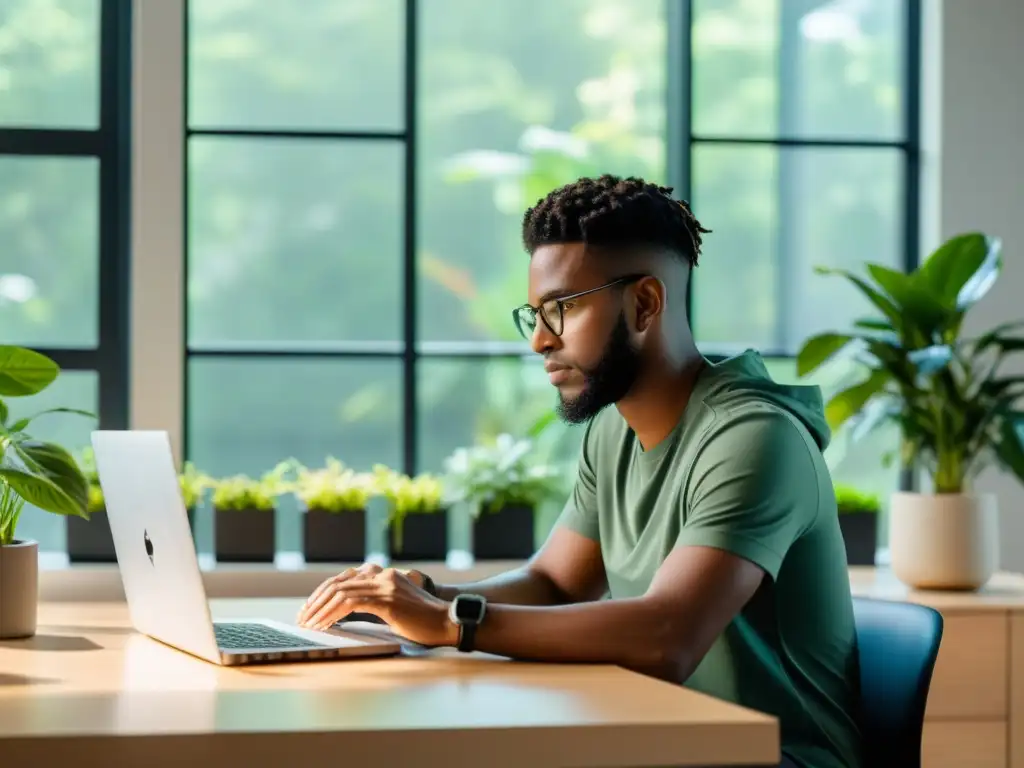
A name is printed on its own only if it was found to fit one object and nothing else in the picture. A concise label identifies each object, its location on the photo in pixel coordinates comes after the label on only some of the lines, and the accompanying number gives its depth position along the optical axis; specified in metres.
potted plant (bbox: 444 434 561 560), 3.99
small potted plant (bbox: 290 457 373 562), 3.92
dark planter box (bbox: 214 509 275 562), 3.89
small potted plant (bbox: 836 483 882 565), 4.07
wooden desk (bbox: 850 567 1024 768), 3.37
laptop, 1.78
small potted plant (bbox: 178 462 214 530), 3.83
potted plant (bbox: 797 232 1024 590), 3.60
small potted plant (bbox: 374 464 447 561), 3.96
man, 1.83
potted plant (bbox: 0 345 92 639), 2.15
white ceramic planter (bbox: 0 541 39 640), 2.14
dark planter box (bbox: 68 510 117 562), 3.90
